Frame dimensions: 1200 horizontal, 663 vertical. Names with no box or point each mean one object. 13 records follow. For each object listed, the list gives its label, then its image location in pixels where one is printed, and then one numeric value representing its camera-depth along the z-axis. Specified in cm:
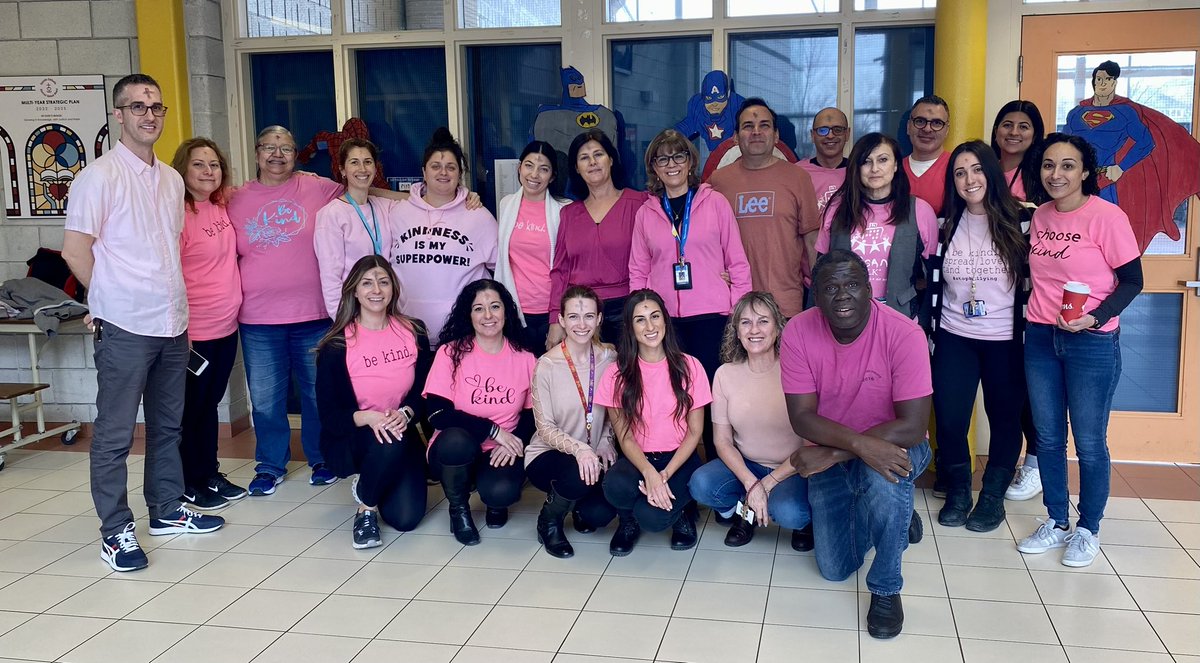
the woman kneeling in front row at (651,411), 347
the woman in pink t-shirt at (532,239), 411
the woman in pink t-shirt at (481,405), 368
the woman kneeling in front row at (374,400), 371
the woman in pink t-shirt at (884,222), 360
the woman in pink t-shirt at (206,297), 406
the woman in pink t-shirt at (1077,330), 329
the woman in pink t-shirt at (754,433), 338
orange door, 438
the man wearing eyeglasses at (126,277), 341
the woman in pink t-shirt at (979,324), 352
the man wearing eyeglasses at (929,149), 392
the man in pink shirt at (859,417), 292
